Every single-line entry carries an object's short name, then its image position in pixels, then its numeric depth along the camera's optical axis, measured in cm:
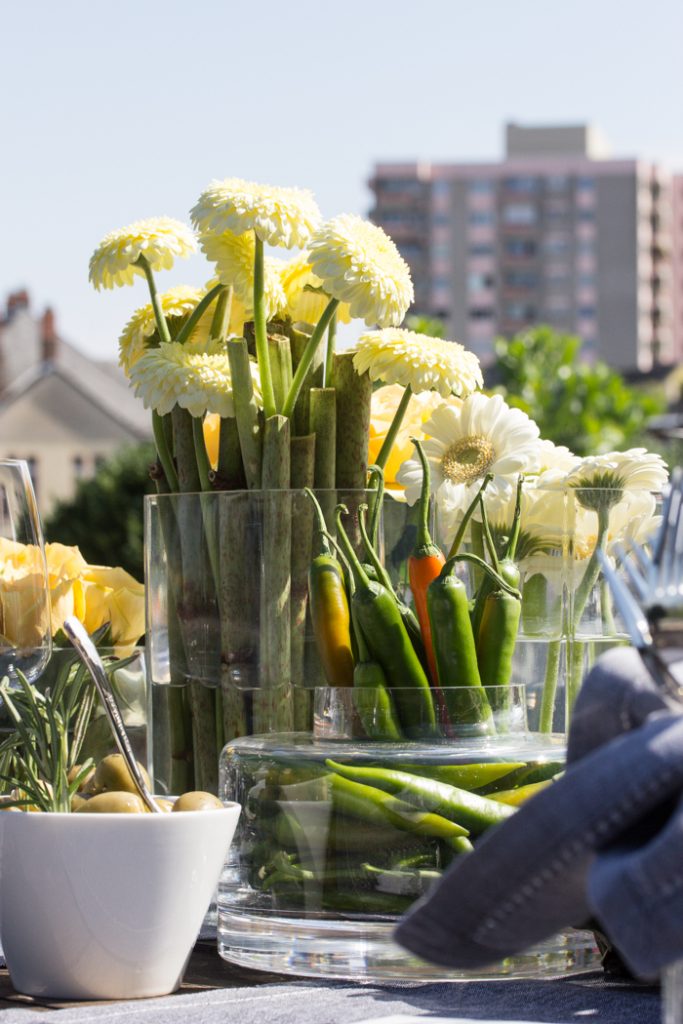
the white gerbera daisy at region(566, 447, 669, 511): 192
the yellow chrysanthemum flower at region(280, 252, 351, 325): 209
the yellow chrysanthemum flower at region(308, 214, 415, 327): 196
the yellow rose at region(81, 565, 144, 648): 210
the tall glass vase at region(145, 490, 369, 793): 194
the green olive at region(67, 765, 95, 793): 191
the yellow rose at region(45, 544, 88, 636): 205
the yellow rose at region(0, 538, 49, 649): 187
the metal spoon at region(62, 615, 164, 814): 182
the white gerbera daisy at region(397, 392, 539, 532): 196
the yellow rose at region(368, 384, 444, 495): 207
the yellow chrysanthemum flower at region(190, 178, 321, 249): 197
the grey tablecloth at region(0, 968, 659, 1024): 174
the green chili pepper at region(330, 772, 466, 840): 181
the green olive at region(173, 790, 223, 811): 182
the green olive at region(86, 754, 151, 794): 187
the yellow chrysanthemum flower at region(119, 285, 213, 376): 211
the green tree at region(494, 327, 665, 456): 2731
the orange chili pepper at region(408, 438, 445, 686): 189
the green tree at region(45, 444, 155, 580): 2882
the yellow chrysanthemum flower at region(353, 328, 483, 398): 196
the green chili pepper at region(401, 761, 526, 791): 182
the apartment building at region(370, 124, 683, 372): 7373
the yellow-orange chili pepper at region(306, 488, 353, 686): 188
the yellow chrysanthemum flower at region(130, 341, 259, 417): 198
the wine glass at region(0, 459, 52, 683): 187
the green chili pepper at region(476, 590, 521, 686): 187
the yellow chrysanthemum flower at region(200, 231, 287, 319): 203
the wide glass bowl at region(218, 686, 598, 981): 181
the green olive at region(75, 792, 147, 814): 181
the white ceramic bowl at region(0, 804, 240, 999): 179
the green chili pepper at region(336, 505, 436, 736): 185
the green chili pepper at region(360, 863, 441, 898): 181
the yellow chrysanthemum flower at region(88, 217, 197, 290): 205
